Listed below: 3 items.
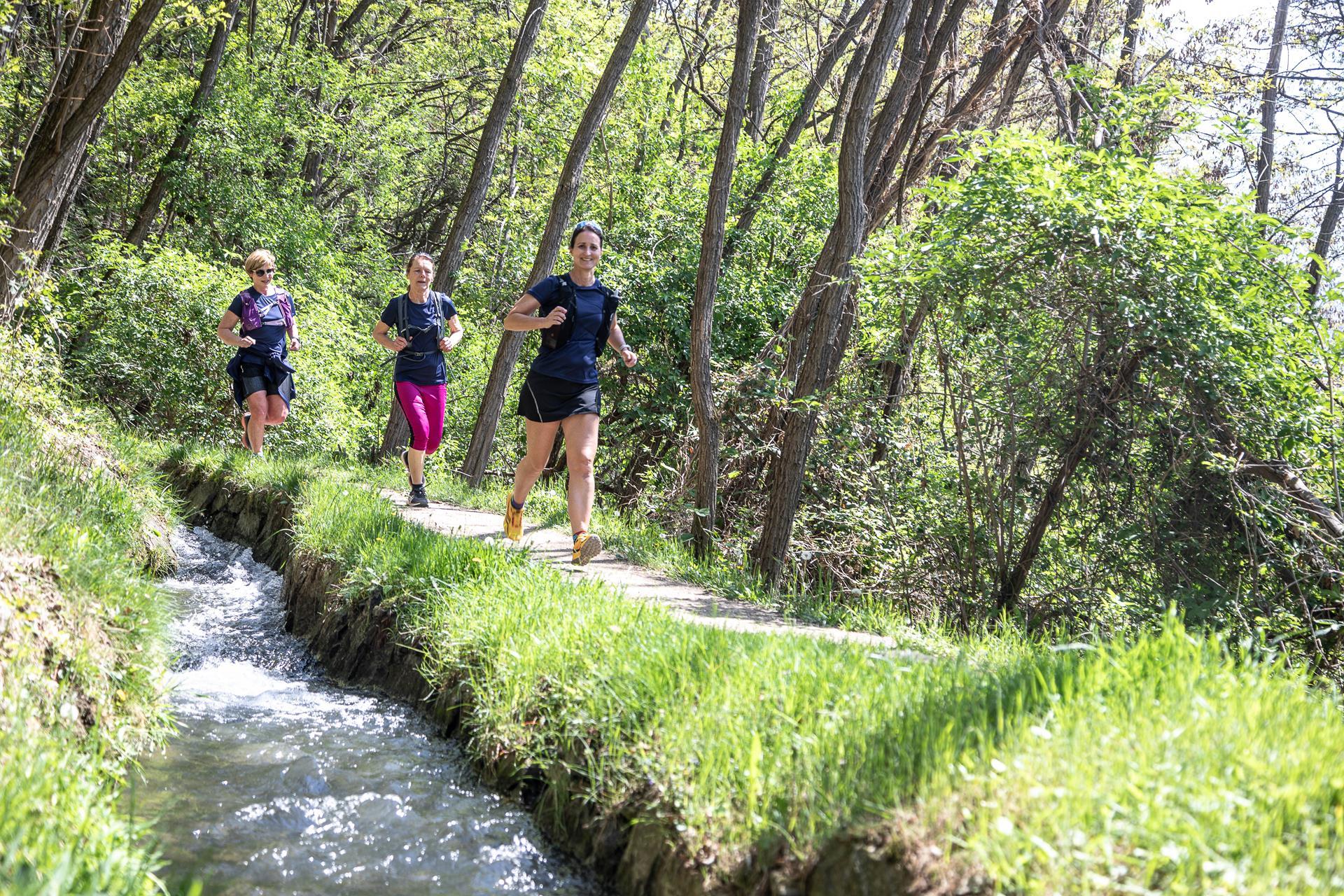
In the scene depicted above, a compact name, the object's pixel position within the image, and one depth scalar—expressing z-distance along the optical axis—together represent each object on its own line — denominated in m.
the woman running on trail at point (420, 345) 8.95
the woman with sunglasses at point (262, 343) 9.88
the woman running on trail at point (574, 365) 6.82
